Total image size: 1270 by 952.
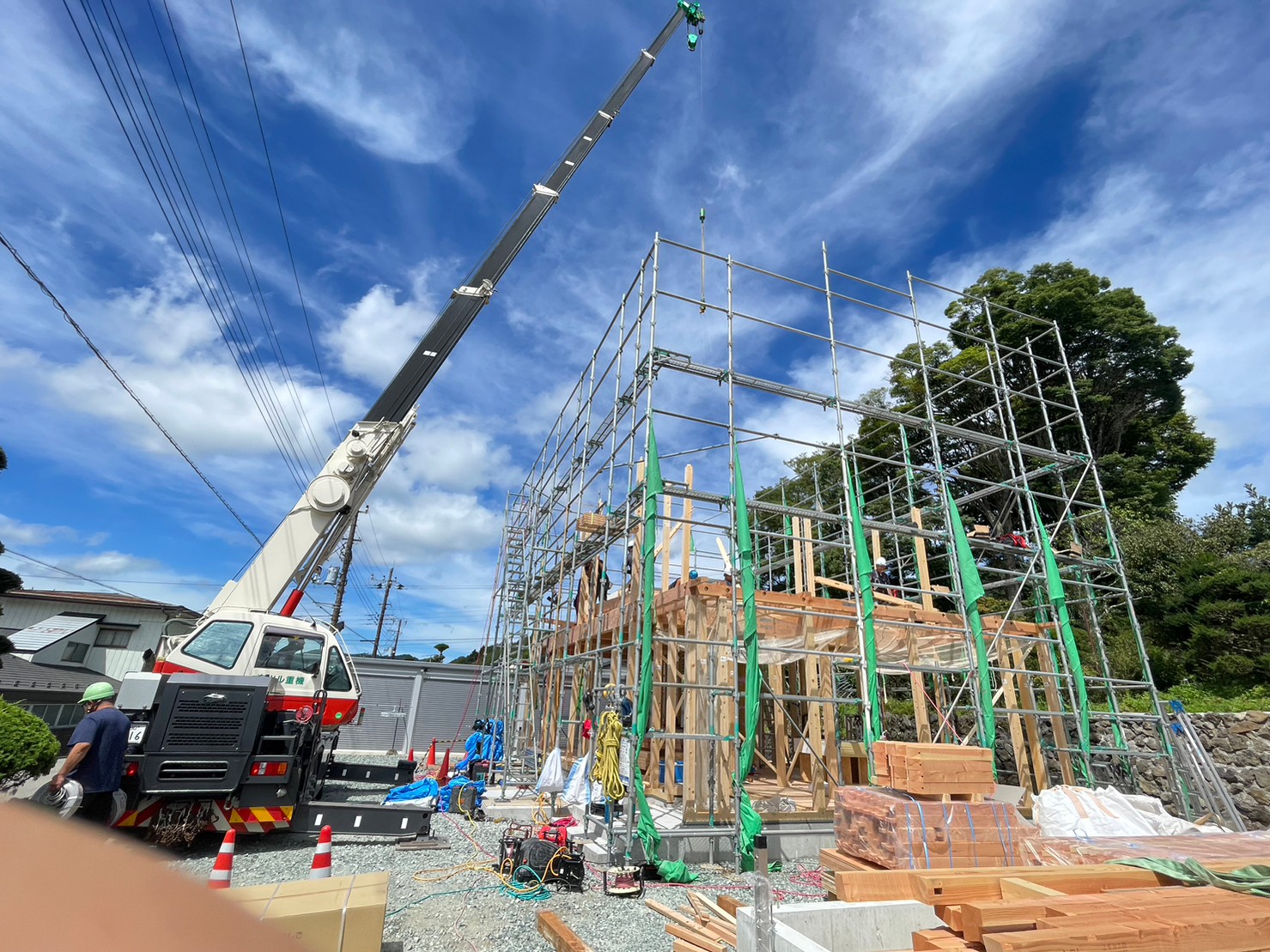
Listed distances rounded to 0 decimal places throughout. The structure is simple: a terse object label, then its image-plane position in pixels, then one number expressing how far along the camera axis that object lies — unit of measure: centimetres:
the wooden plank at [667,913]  462
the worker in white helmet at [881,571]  1089
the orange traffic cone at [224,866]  421
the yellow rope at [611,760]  679
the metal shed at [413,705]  1900
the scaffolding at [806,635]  800
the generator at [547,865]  607
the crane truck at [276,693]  651
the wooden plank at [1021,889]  388
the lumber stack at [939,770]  594
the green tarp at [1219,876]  407
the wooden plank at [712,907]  436
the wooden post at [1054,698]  1013
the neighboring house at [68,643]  1759
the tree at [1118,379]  1953
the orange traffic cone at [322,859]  454
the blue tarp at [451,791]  952
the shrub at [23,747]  630
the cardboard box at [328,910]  356
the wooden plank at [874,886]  425
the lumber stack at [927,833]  542
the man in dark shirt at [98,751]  521
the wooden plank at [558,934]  437
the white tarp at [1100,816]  761
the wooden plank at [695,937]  398
